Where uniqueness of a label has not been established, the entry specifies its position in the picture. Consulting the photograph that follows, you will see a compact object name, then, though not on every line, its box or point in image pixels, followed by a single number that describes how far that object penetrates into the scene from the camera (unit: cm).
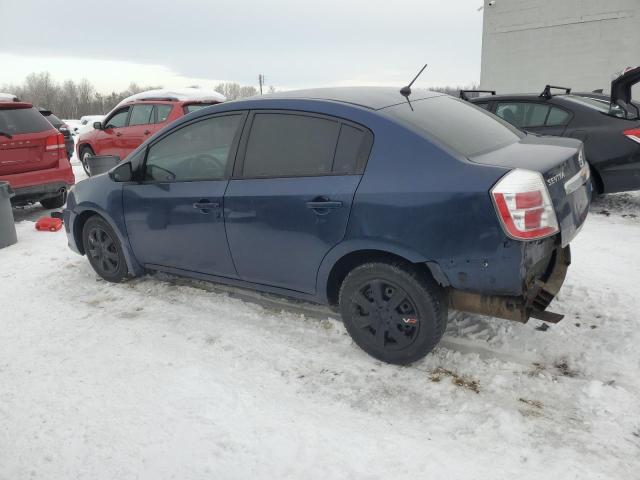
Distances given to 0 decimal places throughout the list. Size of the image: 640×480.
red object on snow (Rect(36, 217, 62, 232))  663
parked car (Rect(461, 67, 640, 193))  594
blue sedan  261
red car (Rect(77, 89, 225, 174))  1005
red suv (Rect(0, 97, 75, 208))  673
